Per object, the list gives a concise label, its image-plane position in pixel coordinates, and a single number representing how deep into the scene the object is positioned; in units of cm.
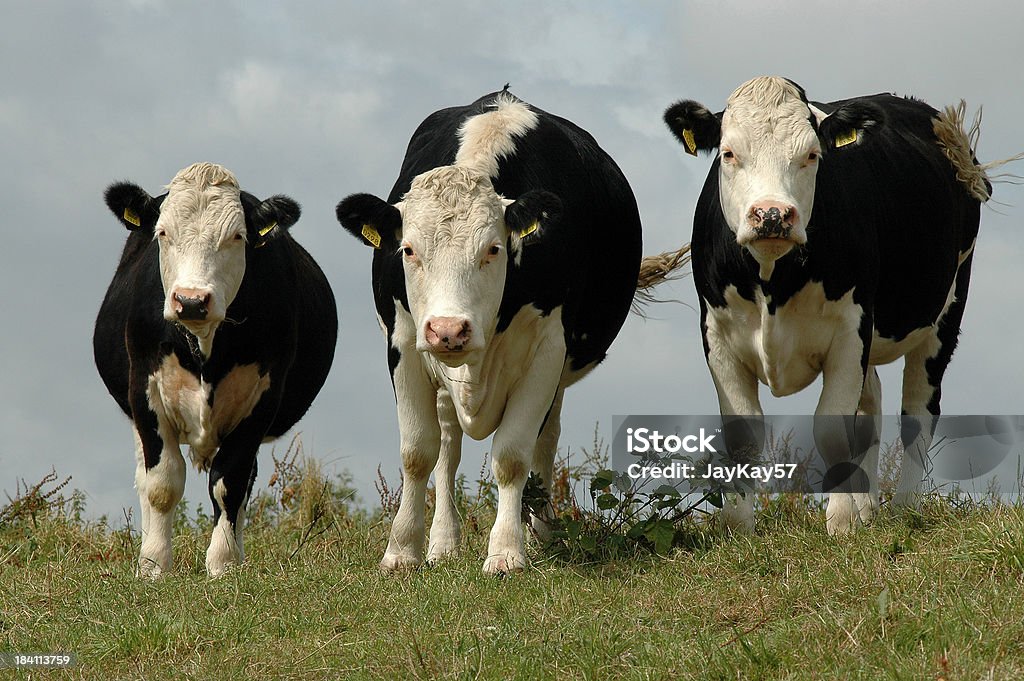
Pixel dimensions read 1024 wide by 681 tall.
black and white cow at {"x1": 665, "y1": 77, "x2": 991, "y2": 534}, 1773
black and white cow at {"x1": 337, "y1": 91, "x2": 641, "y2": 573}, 1687
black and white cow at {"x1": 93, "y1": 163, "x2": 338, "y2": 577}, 1909
